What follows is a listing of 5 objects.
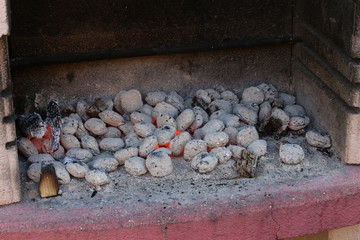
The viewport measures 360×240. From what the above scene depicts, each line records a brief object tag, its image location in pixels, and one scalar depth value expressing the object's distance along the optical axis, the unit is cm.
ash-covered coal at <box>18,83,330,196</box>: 228
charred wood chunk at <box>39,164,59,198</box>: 215
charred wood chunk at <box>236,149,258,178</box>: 227
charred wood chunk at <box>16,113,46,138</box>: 238
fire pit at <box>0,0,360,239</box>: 213
